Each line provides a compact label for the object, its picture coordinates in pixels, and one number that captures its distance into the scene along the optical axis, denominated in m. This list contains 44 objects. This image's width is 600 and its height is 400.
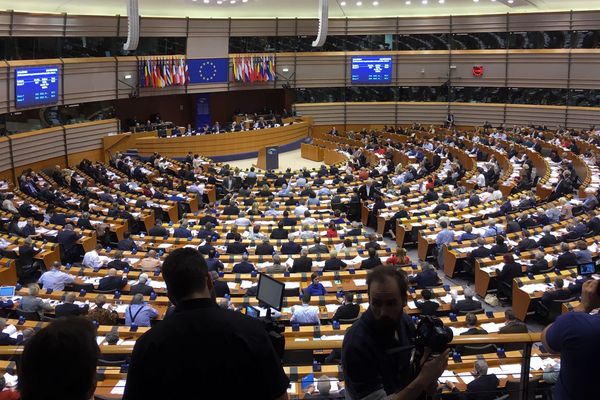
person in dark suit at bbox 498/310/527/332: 8.66
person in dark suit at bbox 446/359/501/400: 6.07
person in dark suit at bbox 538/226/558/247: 14.26
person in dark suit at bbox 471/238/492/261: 13.91
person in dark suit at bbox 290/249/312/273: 13.30
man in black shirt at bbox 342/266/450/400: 3.00
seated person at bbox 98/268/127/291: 12.10
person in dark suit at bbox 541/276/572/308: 11.29
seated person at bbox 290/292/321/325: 10.23
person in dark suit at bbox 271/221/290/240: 16.14
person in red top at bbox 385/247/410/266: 13.09
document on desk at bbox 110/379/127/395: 4.52
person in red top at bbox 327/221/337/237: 15.91
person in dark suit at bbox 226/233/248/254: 14.67
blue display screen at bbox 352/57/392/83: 37.88
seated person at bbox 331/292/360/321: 10.27
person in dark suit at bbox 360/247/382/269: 12.95
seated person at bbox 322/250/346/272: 13.23
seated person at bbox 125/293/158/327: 10.30
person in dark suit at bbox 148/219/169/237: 16.22
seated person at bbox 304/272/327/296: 11.45
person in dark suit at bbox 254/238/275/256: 14.61
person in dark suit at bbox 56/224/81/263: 15.95
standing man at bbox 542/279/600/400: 3.18
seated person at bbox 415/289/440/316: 10.41
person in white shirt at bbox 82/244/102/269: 13.77
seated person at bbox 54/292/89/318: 10.38
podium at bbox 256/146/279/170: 30.06
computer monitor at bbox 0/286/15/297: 11.47
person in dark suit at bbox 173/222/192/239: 16.05
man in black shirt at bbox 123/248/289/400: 2.58
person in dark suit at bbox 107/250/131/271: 13.30
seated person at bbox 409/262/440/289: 12.13
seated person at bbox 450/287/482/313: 10.70
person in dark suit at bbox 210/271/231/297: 11.60
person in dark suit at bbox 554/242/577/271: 12.61
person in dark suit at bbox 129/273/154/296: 11.72
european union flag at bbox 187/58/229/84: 34.62
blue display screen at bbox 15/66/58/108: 25.64
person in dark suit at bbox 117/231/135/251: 15.14
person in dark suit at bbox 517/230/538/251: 14.05
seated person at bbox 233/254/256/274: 13.05
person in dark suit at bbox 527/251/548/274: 12.81
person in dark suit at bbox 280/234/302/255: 14.62
